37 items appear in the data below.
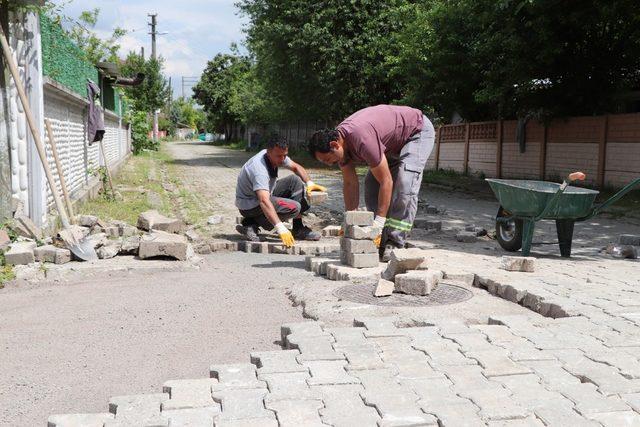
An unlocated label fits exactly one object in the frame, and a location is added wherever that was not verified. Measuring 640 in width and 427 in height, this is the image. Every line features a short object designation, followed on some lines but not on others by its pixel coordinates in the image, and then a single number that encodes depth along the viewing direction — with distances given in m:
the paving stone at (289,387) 2.99
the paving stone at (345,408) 2.73
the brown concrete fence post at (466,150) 20.44
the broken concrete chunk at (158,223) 8.13
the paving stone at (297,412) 2.72
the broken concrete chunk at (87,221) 7.80
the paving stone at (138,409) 2.72
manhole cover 4.85
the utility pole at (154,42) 50.78
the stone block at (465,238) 8.16
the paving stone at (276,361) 3.31
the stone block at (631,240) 7.86
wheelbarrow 6.61
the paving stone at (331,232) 8.50
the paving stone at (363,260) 5.94
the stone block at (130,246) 6.89
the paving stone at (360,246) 5.93
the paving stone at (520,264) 5.85
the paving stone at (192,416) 2.71
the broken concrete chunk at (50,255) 6.41
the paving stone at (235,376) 3.11
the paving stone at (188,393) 2.88
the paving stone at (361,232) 5.89
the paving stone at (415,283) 5.01
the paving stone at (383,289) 4.95
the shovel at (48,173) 6.63
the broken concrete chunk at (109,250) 6.74
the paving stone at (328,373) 3.16
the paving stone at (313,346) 3.48
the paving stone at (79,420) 2.74
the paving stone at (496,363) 3.29
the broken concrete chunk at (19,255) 6.14
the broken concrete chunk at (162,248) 6.64
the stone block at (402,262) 5.14
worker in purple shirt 5.93
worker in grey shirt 7.15
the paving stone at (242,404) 2.78
